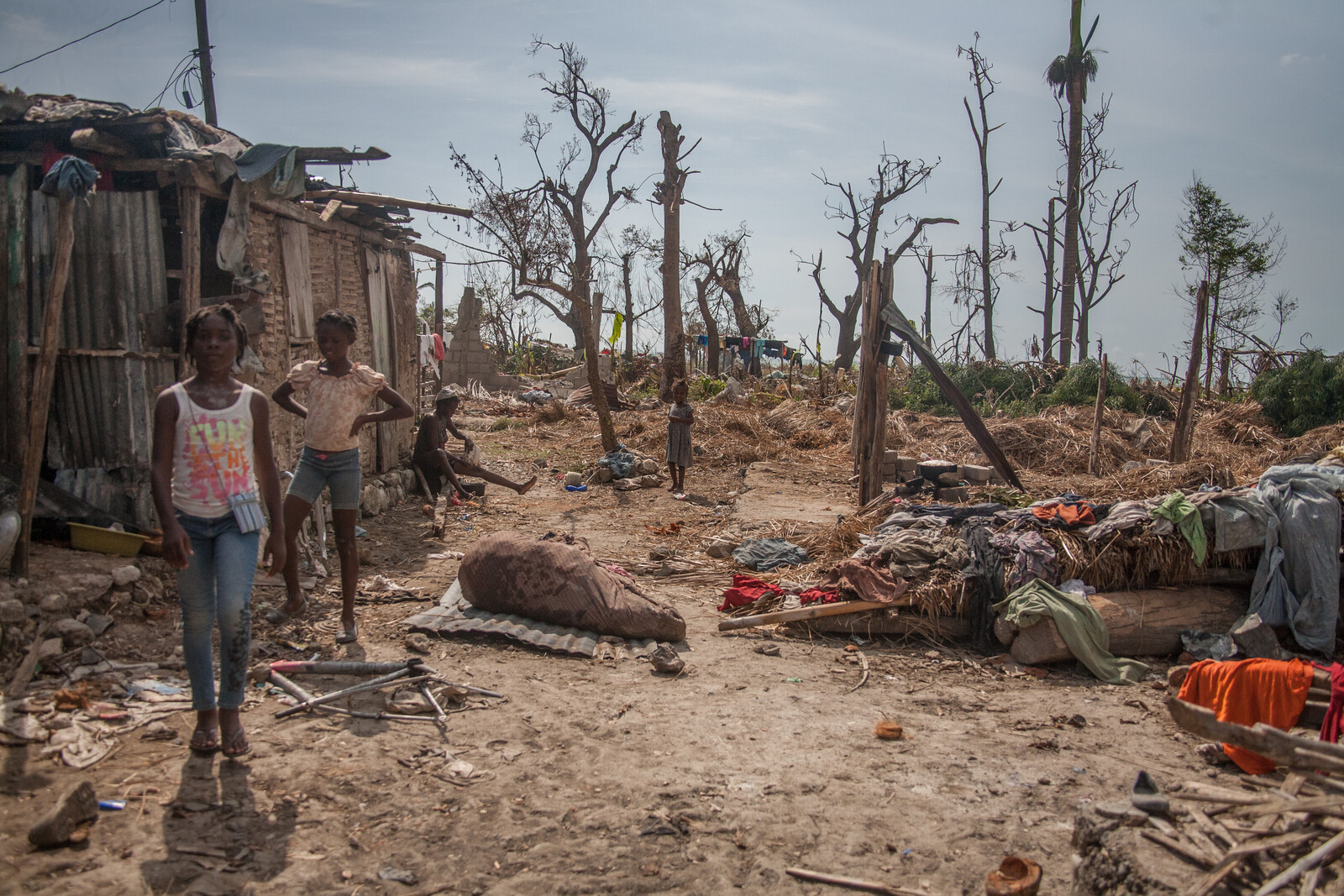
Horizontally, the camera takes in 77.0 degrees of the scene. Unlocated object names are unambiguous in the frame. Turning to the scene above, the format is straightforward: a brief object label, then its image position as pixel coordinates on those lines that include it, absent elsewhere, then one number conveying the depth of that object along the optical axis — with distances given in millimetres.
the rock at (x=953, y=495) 8344
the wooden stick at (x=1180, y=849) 2332
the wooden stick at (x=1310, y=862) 2115
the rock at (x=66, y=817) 2463
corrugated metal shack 5043
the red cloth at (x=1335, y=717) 3736
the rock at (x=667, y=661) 4559
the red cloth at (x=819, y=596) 5664
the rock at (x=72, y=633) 3969
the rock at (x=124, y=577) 4496
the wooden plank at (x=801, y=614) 5395
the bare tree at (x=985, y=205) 26062
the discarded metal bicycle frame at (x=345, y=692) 3529
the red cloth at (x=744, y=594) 5879
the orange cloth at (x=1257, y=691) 3969
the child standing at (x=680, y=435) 10281
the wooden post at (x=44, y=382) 4188
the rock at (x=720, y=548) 7383
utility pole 13352
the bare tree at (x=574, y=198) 23594
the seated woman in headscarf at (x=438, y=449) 8336
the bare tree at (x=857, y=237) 26203
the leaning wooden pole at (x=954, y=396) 8055
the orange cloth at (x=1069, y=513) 5656
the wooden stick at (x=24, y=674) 3418
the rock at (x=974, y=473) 9820
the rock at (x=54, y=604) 4027
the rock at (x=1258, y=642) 4977
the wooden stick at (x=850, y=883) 2707
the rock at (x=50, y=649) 3764
